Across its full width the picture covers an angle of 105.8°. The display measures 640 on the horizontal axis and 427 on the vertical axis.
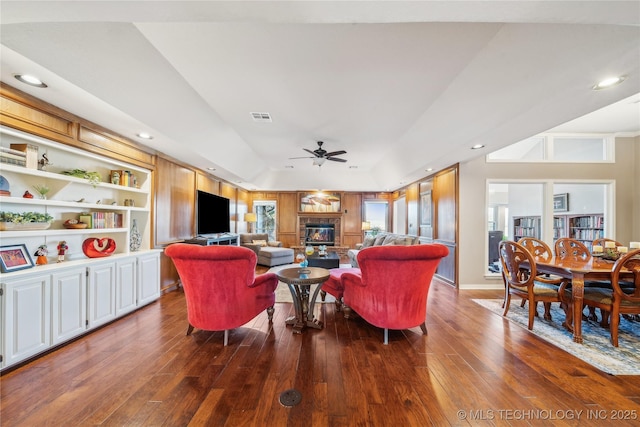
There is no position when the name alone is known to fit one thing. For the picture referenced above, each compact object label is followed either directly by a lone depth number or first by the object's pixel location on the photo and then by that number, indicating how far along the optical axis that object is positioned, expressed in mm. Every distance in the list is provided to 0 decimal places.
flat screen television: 5641
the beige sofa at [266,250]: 6836
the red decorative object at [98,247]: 3043
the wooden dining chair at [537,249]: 3609
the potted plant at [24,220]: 2215
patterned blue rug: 2244
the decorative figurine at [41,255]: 2521
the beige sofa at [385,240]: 4895
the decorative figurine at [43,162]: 2559
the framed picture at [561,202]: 6020
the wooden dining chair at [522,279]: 2975
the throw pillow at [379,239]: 6067
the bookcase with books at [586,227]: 5344
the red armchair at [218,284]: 2365
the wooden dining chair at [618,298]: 2484
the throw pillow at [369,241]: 6409
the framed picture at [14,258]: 2174
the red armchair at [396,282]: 2439
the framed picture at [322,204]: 9352
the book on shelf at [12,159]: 2195
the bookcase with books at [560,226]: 6070
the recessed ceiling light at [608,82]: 2033
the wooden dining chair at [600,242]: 3942
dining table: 2608
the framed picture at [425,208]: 6188
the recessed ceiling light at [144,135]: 3344
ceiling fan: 4612
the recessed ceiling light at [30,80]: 2038
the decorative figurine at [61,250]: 2734
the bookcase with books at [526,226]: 6356
